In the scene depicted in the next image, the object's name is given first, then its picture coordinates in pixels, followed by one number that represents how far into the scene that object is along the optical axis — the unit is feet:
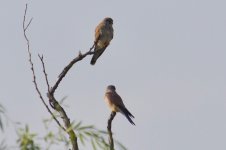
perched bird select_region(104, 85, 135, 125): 71.86
